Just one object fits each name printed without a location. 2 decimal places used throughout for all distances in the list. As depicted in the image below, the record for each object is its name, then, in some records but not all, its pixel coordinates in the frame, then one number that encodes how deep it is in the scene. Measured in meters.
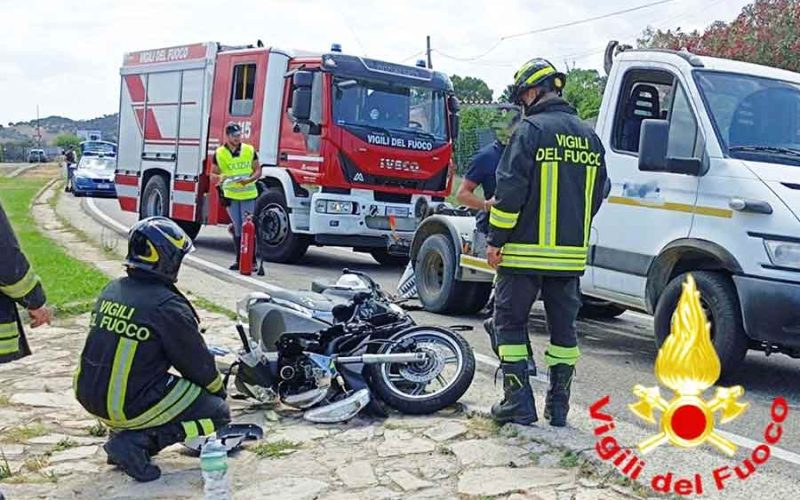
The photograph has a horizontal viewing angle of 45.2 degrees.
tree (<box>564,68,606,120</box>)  18.73
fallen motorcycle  5.50
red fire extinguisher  11.63
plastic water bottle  3.94
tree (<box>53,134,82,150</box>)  89.61
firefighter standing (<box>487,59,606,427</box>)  5.14
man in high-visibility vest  11.92
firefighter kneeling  4.62
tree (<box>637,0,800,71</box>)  19.61
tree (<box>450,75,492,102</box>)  54.44
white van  6.08
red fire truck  12.45
